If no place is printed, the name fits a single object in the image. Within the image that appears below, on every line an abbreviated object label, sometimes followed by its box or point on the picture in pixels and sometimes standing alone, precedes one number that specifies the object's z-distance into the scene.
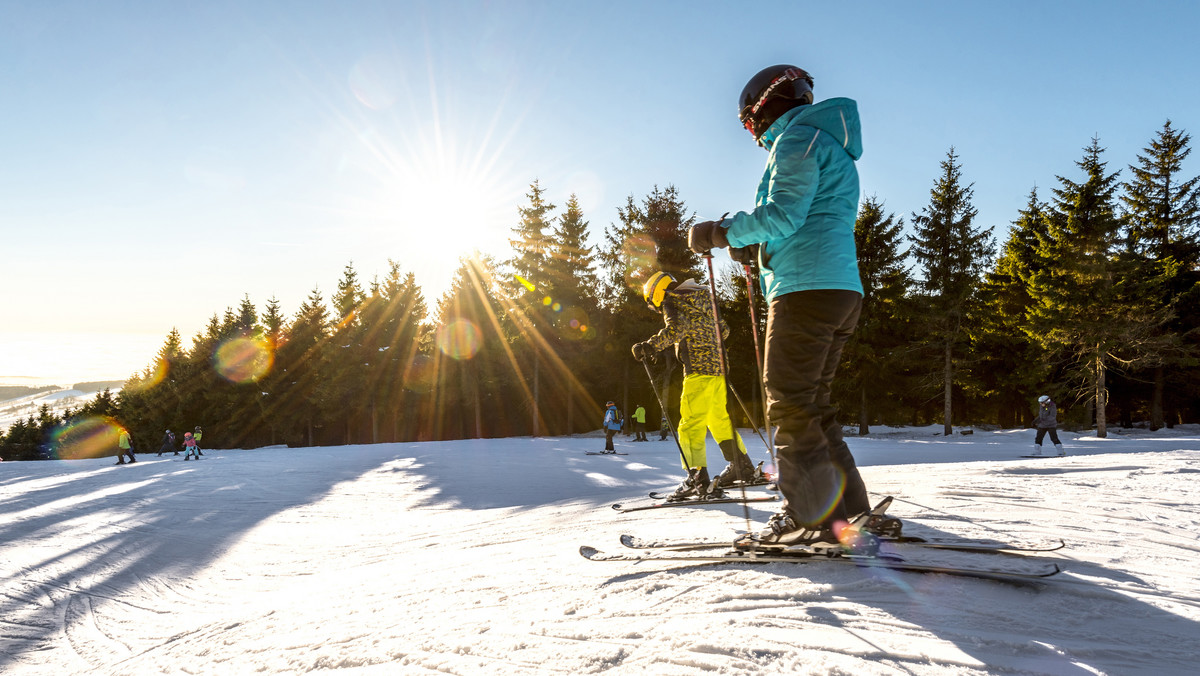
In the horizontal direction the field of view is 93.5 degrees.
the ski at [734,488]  5.48
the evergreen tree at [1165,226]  24.47
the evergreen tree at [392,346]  35.81
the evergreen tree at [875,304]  25.27
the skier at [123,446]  17.98
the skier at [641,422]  21.28
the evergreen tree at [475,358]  31.58
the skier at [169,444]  22.82
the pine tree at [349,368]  34.62
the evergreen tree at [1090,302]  18.92
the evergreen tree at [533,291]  29.06
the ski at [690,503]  4.66
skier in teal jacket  2.35
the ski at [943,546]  2.33
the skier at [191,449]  18.88
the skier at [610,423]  14.88
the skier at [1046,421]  12.26
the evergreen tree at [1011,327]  25.14
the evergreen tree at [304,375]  35.56
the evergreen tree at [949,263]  22.97
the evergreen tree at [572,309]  28.89
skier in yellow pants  5.29
